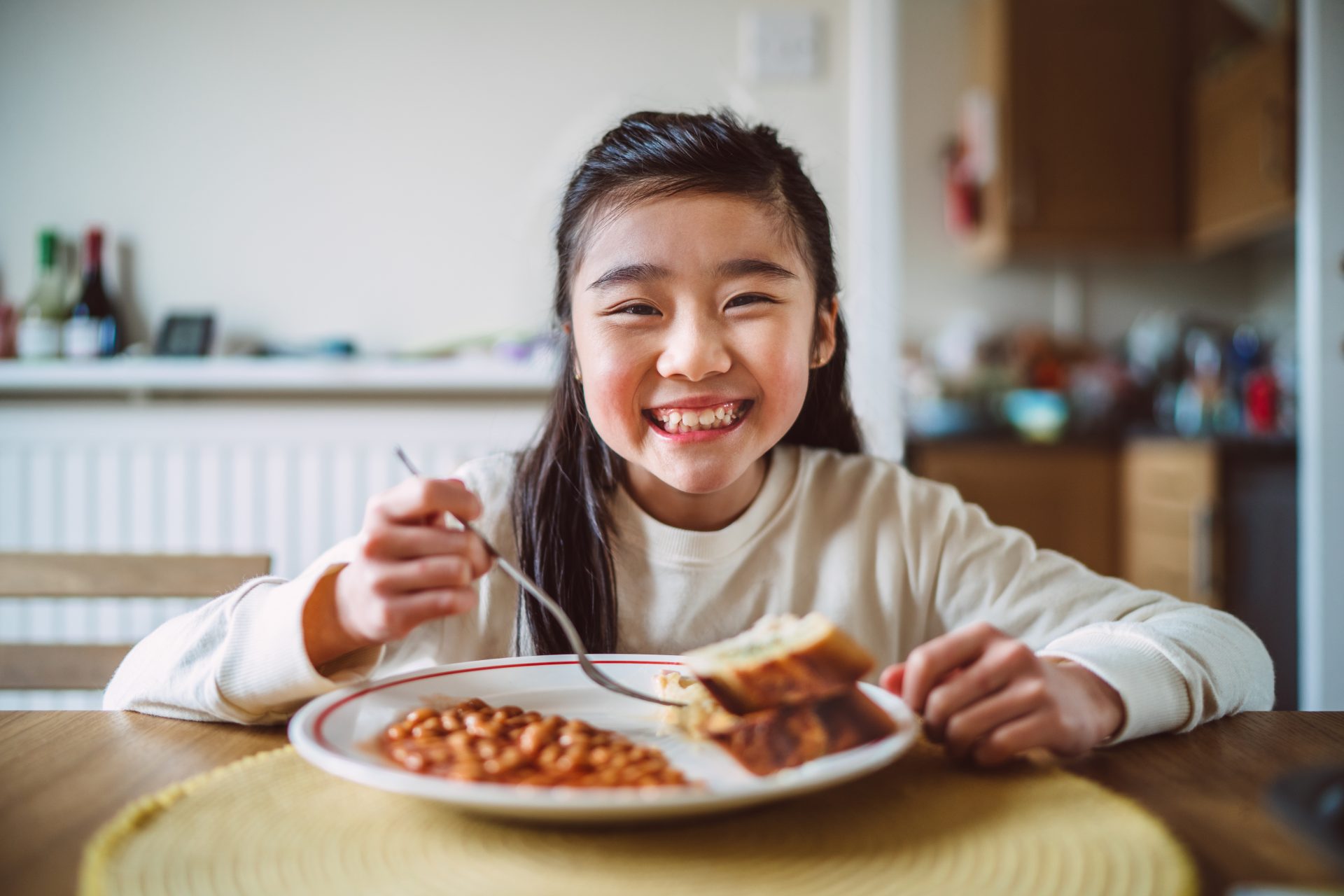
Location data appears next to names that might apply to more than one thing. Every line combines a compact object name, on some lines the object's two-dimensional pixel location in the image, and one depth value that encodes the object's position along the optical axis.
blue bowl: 3.15
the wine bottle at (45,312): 2.11
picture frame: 2.15
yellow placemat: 0.44
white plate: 0.45
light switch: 2.17
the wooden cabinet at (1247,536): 2.41
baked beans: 0.54
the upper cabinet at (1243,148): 2.56
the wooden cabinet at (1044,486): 2.91
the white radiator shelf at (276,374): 2.09
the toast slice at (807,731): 0.56
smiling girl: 0.65
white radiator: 2.20
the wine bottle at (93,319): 2.12
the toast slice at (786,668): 0.57
